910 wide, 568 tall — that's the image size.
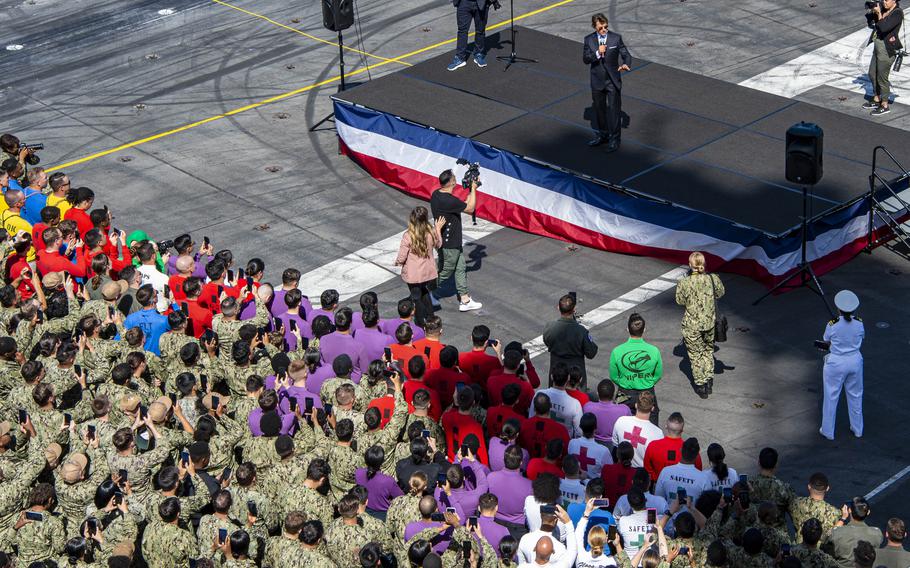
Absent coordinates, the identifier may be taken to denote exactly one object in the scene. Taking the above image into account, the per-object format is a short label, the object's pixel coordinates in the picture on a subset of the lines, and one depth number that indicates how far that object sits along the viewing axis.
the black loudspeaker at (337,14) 22.28
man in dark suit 19.02
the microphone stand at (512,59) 22.94
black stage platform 18.34
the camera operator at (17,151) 19.81
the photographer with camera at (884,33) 21.39
